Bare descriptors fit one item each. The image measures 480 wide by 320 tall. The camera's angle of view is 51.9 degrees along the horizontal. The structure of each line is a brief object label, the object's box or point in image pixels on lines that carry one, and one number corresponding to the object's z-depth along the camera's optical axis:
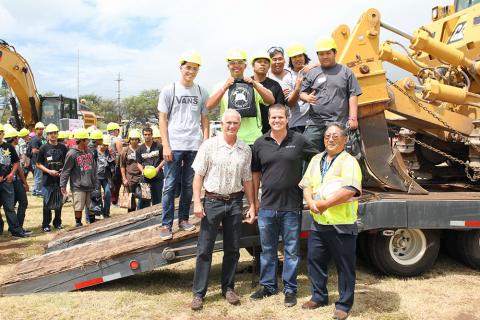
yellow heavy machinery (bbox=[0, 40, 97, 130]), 14.39
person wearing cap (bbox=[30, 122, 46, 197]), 12.65
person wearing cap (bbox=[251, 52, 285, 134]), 4.89
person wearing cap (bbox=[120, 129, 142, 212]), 8.41
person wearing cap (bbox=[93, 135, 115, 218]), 9.59
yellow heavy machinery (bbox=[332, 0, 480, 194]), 5.81
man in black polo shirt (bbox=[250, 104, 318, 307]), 4.53
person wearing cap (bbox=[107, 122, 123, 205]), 9.75
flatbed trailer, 5.02
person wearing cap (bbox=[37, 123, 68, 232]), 8.34
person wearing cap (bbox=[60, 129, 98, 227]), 7.90
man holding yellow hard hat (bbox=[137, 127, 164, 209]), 8.32
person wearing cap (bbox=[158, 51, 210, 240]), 4.91
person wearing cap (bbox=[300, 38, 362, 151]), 5.11
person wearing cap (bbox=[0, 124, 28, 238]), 7.77
